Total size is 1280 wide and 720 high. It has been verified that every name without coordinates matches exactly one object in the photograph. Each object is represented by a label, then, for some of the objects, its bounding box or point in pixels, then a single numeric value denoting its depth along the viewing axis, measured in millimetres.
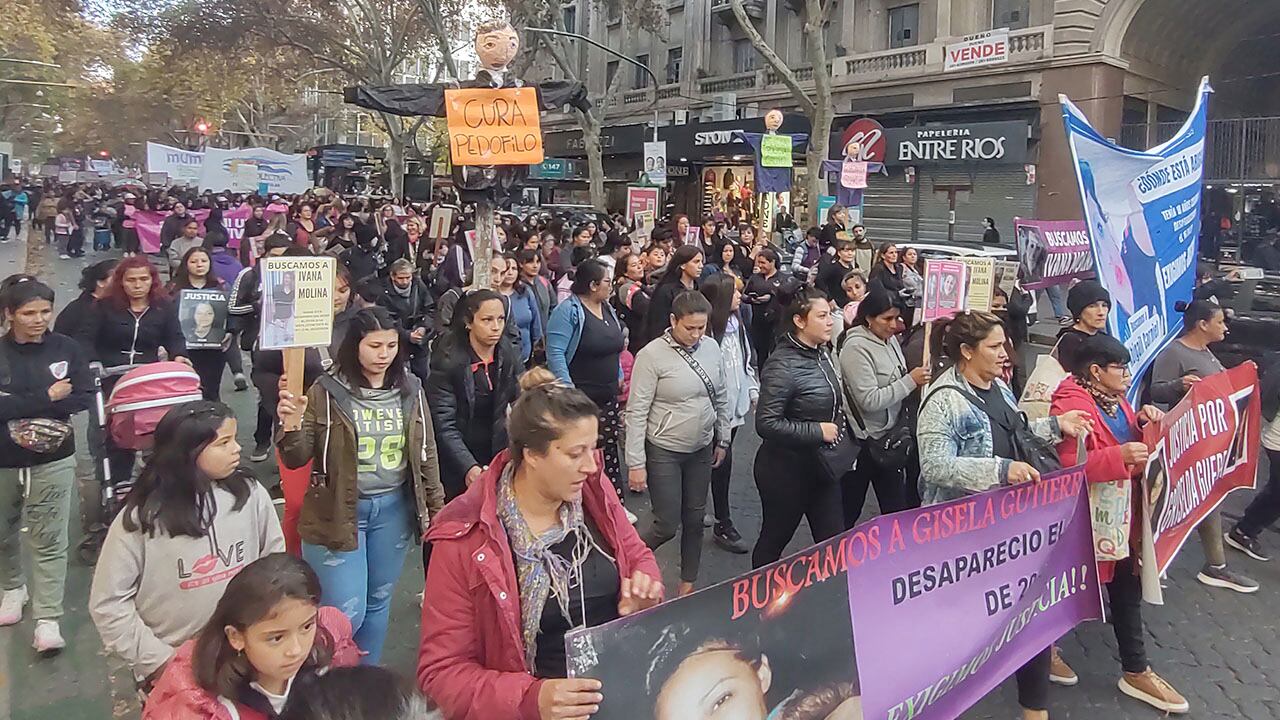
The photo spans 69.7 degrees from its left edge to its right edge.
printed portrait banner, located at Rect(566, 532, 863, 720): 2176
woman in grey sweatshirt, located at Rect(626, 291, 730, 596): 4715
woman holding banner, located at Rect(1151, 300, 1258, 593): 5414
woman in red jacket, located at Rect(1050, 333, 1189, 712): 3953
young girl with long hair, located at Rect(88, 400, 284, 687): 2746
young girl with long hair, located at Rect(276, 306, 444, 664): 3520
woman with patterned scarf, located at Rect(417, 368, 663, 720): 2148
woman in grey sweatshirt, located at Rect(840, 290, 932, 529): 4789
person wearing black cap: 4941
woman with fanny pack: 4207
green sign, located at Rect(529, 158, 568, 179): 36531
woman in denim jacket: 3750
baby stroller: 4879
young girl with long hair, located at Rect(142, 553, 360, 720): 2100
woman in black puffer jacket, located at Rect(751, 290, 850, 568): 4523
